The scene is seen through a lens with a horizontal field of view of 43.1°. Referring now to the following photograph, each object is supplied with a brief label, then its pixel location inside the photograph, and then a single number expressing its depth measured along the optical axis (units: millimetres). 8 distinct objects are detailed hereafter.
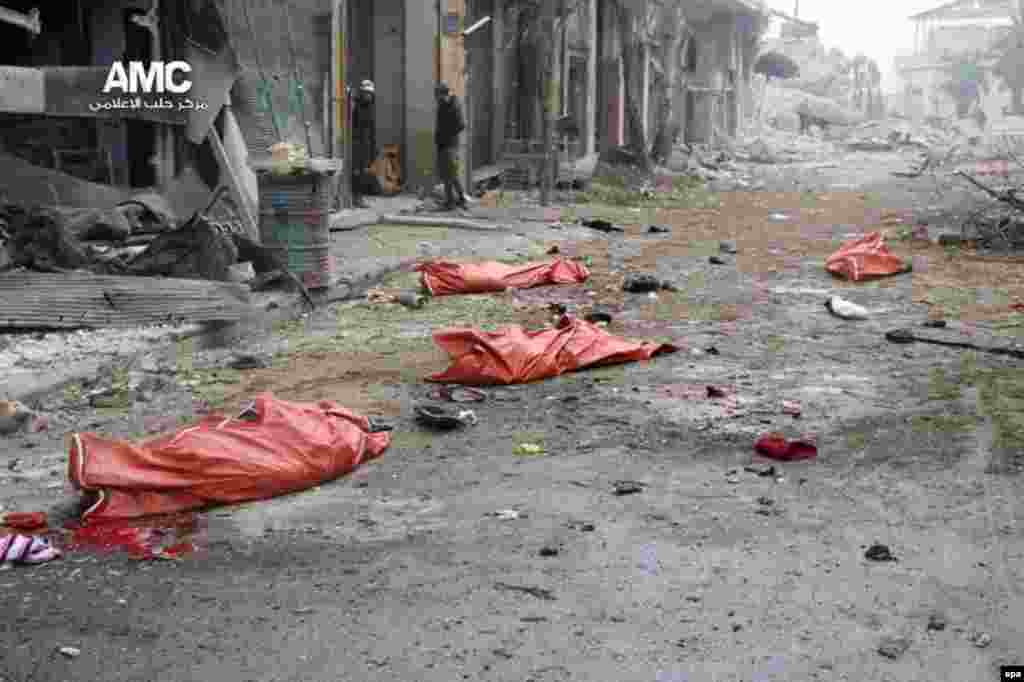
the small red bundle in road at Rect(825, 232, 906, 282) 10516
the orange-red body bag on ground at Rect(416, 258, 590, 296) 9609
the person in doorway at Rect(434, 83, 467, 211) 15516
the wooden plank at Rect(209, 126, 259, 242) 10445
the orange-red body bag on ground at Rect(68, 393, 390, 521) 4379
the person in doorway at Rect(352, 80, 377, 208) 15812
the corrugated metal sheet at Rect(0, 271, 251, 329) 7238
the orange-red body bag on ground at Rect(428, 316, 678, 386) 6480
